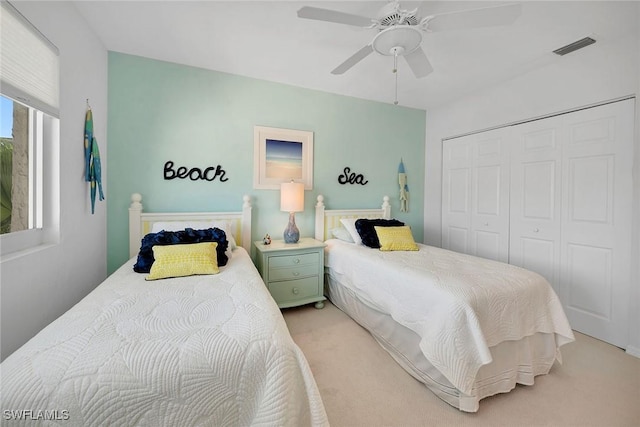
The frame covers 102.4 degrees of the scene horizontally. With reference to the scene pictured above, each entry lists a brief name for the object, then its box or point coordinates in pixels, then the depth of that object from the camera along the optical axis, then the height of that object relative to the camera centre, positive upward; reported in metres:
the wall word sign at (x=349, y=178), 3.27 +0.42
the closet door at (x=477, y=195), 2.89 +0.20
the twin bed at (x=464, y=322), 1.42 -0.69
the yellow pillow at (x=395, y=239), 2.58 -0.29
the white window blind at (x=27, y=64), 1.21 +0.75
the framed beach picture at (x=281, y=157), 2.83 +0.60
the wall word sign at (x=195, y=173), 2.49 +0.36
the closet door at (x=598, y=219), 2.07 -0.06
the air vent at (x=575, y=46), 2.05 +1.38
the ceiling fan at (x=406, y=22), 1.37 +1.08
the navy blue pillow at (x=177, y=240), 1.78 -0.24
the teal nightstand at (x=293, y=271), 2.49 -0.61
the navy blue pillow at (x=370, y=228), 2.69 -0.20
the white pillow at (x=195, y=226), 2.26 -0.16
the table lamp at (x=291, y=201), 2.69 +0.09
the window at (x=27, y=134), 1.25 +0.41
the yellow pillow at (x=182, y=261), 1.67 -0.36
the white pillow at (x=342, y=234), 2.97 -0.28
